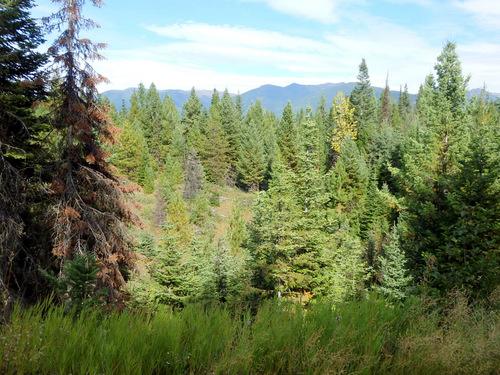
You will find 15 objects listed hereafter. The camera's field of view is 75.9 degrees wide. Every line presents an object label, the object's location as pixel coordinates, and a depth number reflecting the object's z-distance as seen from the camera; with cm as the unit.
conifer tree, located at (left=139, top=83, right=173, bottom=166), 6237
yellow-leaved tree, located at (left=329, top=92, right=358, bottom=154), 5234
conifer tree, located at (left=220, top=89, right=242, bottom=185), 5834
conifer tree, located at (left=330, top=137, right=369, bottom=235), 3323
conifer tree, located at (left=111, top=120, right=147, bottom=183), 4550
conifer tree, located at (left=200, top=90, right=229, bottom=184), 5253
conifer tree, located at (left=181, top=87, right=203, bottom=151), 6666
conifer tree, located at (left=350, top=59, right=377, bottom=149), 5820
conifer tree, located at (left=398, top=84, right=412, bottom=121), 8894
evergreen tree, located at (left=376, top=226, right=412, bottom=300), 1457
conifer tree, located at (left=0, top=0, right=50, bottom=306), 841
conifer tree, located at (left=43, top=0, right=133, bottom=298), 944
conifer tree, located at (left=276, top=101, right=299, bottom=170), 4909
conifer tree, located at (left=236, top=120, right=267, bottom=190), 5038
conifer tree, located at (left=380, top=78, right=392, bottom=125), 6981
